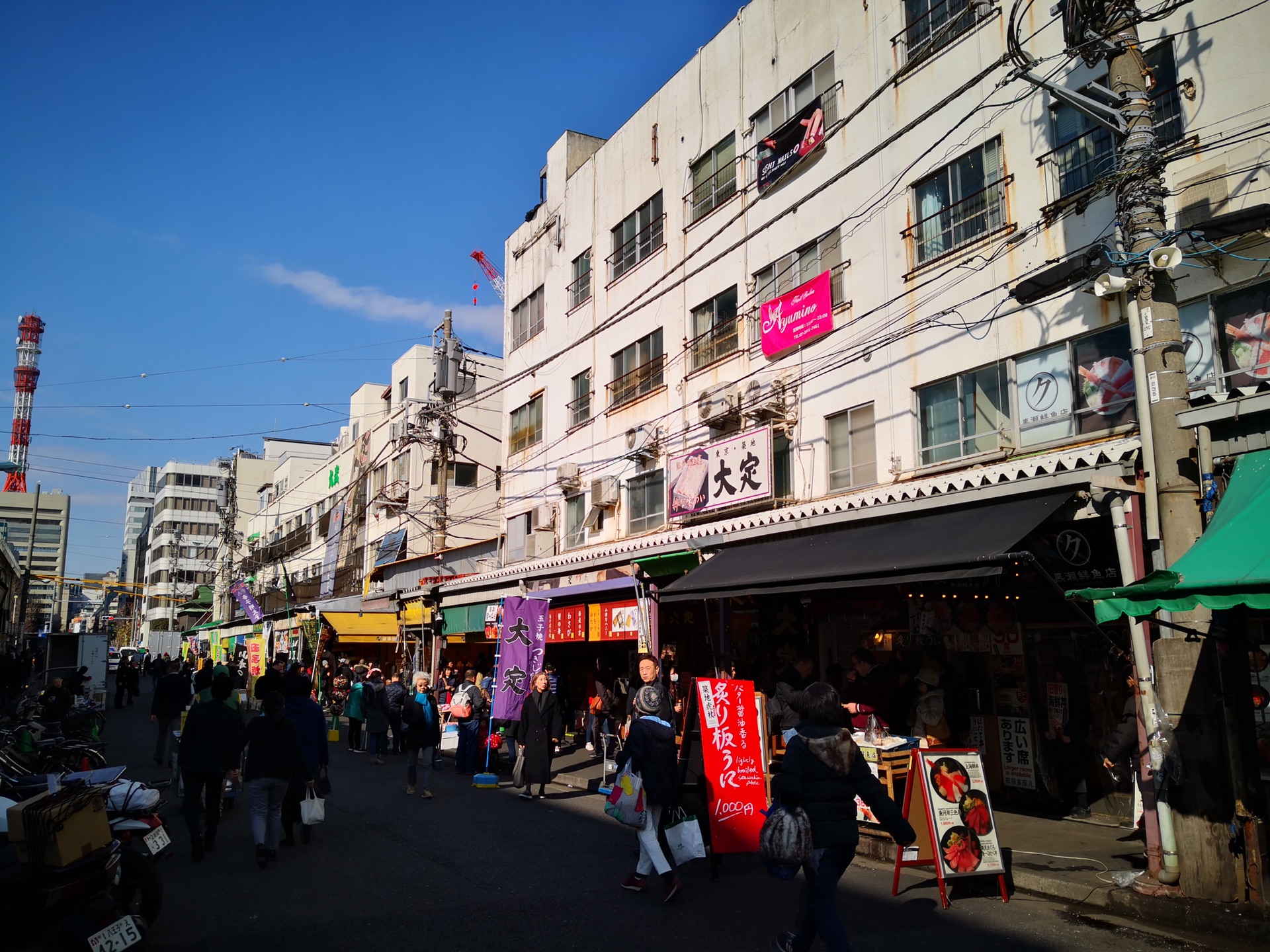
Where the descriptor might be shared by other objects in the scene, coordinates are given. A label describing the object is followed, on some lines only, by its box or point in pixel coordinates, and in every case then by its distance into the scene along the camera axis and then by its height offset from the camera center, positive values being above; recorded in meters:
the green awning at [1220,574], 6.00 +0.38
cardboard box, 5.41 -1.17
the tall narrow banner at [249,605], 32.38 +1.11
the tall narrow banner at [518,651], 15.50 -0.31
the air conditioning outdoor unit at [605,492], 20.70 +3.28
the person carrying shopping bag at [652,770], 7.36 -1.16
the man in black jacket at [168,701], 16.48 -1.20
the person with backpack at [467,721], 15.58 -1.55
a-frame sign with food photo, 7.35 -1.58
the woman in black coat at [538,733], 12.66 -1.43
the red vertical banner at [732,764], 8.30 -1.27
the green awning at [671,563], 15.73 +1.23
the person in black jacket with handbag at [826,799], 5.11 -0.98
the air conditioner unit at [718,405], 16.39 +4.22
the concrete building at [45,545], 100.09 +13.29
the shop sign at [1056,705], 11.24 -0.96
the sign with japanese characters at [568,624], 18.27 +0.19
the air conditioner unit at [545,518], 23.16 +3.00
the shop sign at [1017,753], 11.48 -1.60
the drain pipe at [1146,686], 7.17 -0.49
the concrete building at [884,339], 9.84 +4.33
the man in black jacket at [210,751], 8.98 -1.16
